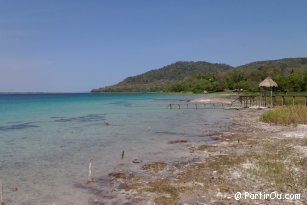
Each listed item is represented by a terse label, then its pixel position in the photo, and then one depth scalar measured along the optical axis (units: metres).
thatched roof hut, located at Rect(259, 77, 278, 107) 34.98
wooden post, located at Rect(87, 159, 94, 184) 9.53
